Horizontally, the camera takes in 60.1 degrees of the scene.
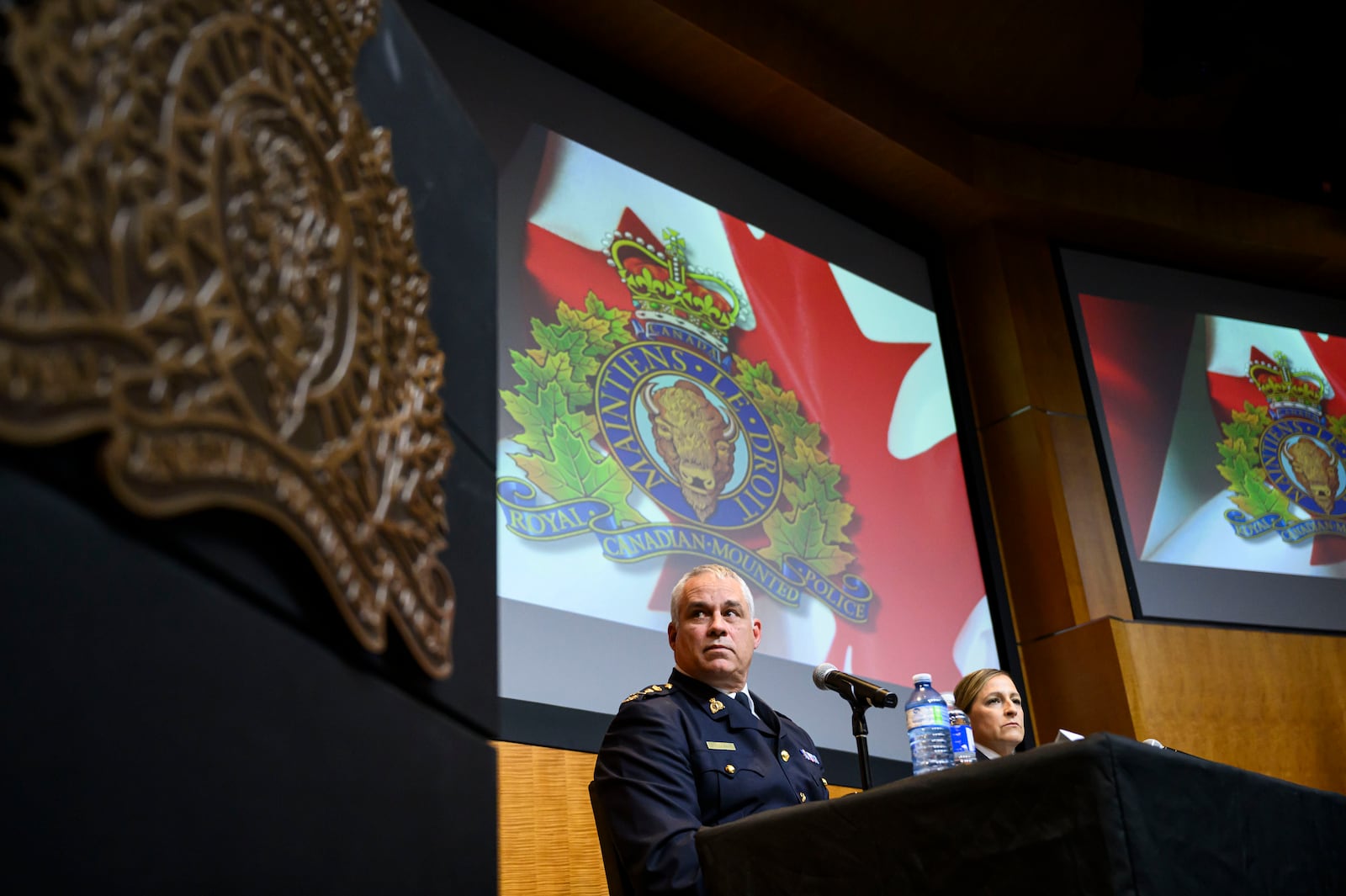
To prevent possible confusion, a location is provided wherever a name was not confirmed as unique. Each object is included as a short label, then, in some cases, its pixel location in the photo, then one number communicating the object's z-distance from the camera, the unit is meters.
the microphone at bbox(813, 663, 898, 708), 1.95
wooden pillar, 4.18
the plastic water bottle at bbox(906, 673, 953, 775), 2.20
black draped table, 1.16
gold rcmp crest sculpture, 0.48
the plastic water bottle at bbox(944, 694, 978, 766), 2.11
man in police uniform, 1.68
